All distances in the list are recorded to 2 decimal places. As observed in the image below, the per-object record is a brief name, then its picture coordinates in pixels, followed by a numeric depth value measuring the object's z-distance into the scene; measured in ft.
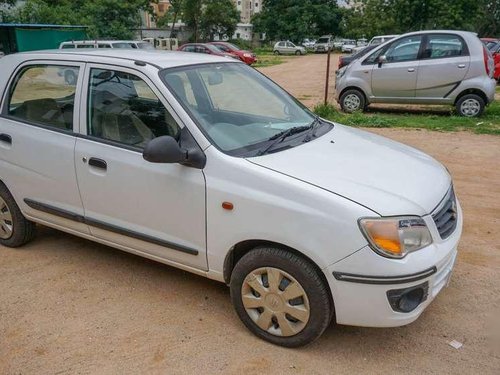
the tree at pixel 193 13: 163.63
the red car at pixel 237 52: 106.42
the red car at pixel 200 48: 95.45
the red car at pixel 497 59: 51.55
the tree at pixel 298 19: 198.08
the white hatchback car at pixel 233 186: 8.53
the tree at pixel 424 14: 95.50
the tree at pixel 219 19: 166.26
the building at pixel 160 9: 242.37
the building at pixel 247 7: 323.49
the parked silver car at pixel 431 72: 31.63
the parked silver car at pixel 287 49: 163.02
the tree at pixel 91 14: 104.12
